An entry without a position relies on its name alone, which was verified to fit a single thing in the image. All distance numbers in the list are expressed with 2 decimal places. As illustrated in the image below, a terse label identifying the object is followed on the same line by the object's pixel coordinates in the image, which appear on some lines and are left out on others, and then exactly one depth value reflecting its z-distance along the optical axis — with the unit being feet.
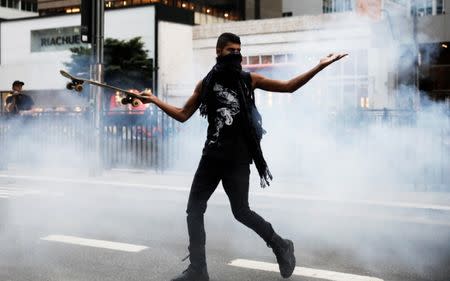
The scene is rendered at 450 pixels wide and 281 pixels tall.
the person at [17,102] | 38.24
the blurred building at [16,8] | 232.32
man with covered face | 12.97
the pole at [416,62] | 28.37
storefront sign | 122.83
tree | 104.12
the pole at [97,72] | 34.50
